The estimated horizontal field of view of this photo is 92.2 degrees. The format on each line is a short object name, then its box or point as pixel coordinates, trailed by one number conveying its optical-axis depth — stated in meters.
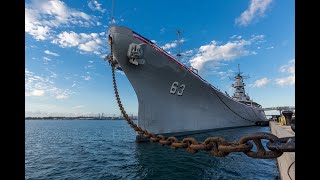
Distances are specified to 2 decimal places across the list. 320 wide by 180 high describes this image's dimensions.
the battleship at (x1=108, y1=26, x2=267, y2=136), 10.97
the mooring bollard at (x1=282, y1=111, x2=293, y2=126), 11.32
